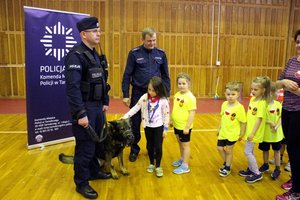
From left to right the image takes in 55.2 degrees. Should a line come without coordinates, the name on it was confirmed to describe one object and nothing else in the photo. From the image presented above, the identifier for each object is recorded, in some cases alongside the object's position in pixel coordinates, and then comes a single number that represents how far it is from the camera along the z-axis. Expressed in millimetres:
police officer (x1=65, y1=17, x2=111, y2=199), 2641
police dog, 3197
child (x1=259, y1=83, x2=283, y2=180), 3262
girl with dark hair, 3282
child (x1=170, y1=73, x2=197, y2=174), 3346
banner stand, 4039
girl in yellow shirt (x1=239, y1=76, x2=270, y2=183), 3096
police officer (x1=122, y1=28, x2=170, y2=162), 3736
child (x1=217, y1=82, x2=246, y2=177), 3188
